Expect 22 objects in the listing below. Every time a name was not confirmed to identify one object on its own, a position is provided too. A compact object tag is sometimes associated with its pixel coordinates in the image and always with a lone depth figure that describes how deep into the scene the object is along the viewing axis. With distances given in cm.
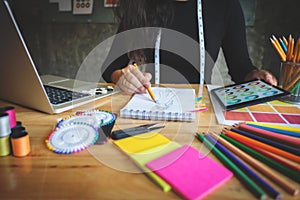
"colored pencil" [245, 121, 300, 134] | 41
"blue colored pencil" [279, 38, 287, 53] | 66
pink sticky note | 26
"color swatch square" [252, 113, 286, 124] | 47
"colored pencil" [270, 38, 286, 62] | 64
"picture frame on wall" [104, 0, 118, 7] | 180
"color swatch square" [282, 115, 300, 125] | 47
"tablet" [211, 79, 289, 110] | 51
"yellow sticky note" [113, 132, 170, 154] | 34
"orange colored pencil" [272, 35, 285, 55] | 66
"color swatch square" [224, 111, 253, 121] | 48
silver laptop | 38
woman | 89
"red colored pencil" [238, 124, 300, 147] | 35
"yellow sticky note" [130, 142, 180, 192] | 27
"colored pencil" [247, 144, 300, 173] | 29
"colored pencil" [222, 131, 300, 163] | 31
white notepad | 47
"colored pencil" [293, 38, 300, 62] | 60
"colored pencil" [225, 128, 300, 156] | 32
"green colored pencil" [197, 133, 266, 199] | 25
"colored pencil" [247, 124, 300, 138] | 38
